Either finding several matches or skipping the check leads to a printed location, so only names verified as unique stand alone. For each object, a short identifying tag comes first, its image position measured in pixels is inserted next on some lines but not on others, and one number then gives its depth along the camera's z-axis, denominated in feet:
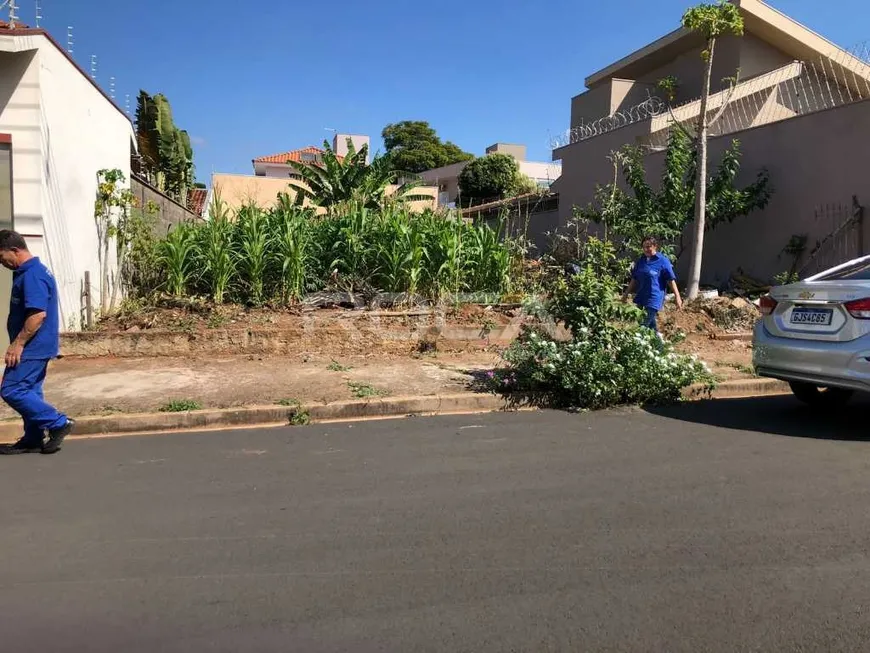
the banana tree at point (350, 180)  49.19
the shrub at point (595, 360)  23.09
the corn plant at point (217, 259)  33.14
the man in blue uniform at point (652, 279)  28.07
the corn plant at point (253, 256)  33.32
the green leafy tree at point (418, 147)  182.39
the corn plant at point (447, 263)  34.91
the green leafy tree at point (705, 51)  34.96
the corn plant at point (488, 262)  36.22
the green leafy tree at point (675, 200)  40.11
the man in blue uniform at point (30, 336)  16.83
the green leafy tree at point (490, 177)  121.80
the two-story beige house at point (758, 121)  37.93
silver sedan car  18.93
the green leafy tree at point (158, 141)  52.21
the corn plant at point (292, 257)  33.53
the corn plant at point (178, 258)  33.32
